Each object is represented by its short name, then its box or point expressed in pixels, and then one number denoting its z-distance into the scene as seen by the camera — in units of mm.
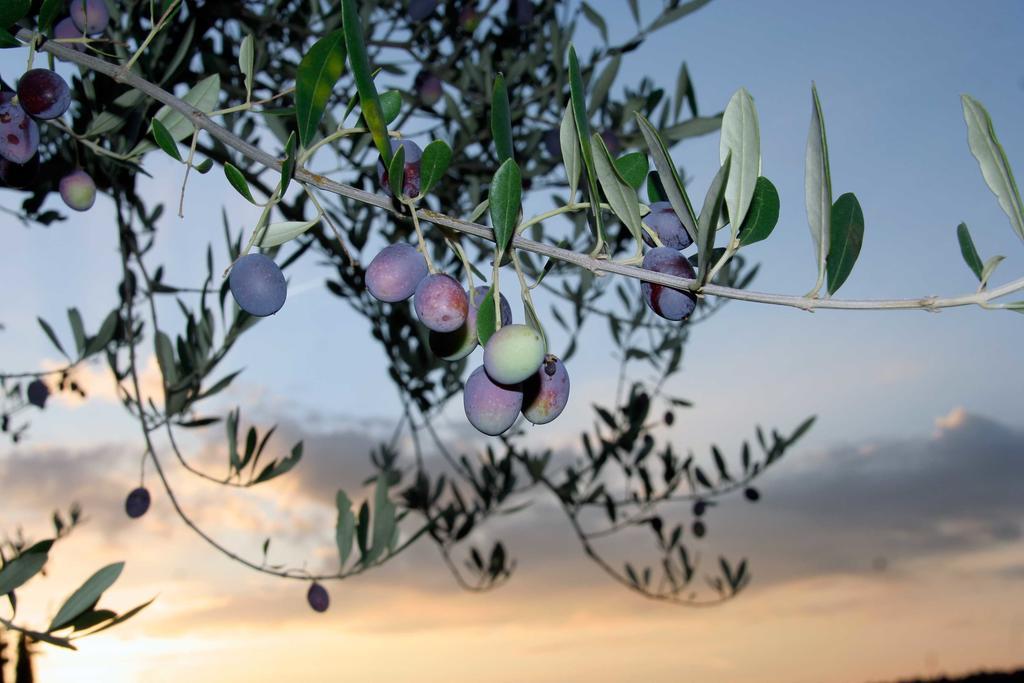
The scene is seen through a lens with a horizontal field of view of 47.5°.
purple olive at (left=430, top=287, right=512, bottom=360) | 370
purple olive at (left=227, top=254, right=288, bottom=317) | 382
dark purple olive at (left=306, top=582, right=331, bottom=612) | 836
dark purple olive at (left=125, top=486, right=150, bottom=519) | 861
